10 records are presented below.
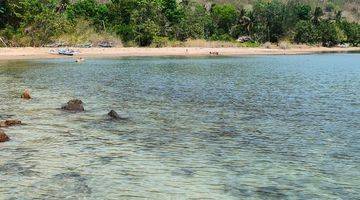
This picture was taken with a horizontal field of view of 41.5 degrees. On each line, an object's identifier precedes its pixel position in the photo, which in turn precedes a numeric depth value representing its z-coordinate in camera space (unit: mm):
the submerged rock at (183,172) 12516
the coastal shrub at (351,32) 157000
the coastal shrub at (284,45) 131400
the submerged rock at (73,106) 23219
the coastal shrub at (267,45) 128575
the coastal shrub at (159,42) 103188
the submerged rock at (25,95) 27173
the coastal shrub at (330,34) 145012
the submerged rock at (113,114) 21233
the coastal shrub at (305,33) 143250
